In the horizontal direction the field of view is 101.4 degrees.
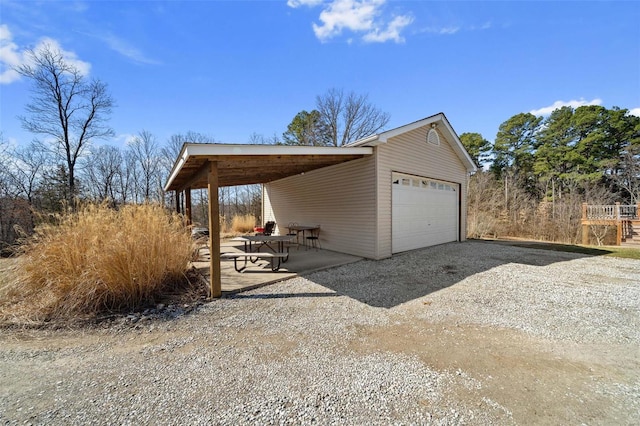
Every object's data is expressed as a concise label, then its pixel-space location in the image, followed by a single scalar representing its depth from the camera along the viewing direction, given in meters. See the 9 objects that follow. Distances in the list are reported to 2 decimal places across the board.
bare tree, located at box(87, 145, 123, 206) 16.80
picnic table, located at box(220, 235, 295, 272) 5.45
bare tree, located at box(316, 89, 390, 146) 20.52
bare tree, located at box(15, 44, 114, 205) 13.95
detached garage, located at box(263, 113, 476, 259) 6.81
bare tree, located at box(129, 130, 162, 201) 18.69
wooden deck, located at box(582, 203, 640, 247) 12.34
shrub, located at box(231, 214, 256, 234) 13.56
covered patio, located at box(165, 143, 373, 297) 4.18
